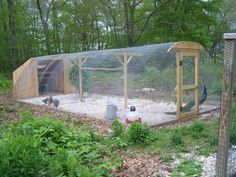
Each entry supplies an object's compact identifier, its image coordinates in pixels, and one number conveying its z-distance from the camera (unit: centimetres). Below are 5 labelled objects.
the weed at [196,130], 511
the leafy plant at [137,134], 478
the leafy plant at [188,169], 351
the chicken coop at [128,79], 724
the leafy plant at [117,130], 502
